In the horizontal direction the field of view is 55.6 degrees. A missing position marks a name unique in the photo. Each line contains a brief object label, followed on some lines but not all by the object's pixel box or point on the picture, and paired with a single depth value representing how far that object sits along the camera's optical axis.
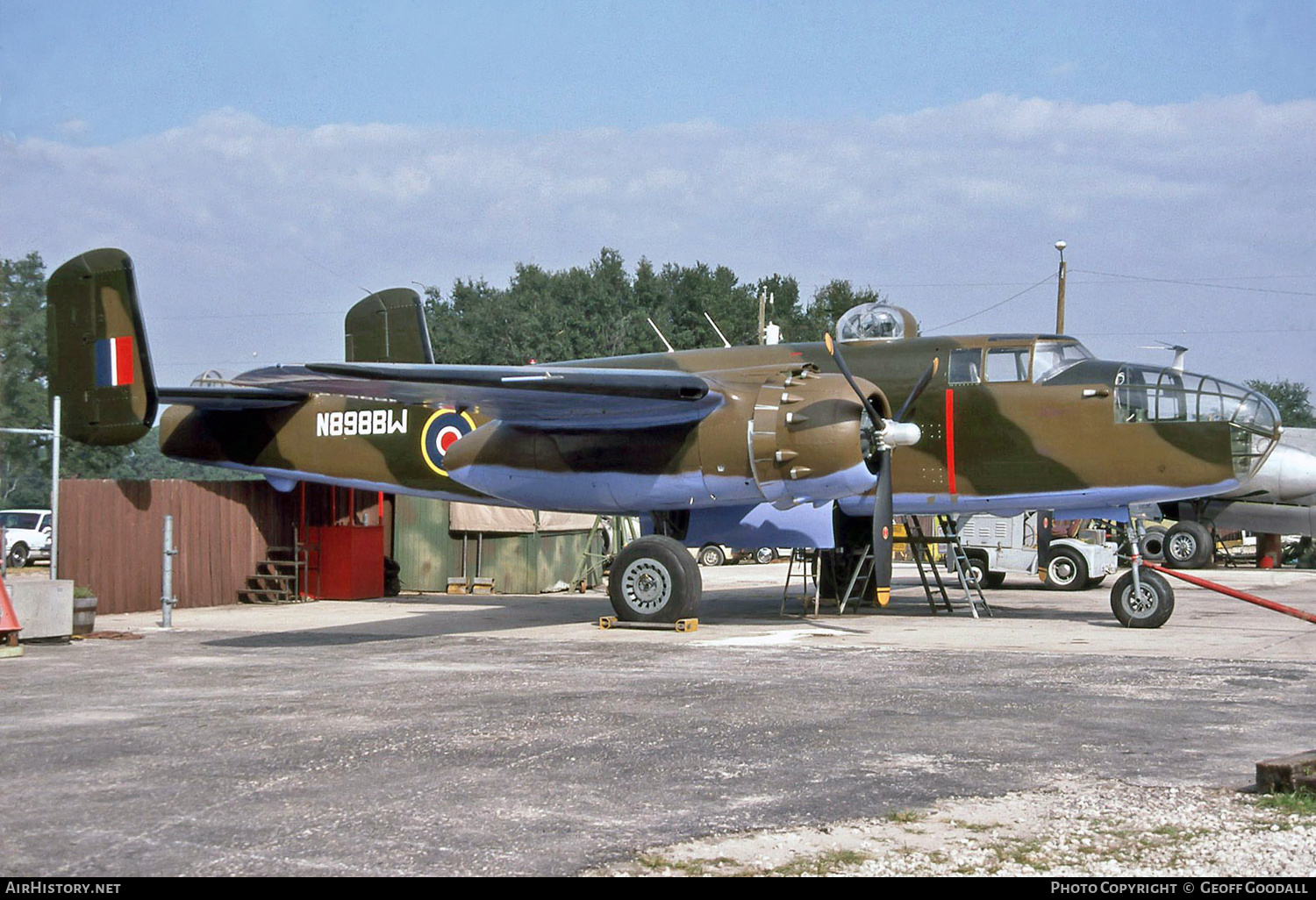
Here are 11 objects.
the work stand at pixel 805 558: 18.81
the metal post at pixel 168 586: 16.48
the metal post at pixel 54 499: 15.05
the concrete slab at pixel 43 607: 13.88
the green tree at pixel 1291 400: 112.07
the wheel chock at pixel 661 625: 15.58
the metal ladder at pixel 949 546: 18.44
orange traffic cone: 12.63
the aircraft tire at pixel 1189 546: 33.75
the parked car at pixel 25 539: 38.41
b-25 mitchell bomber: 14.81
